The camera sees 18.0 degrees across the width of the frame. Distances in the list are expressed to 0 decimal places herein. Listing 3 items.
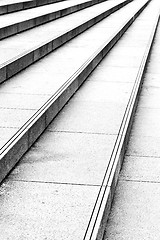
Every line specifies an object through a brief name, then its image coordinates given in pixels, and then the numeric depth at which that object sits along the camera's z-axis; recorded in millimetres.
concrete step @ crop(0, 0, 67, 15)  10633
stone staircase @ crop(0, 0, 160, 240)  3045
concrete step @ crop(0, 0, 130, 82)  6051
